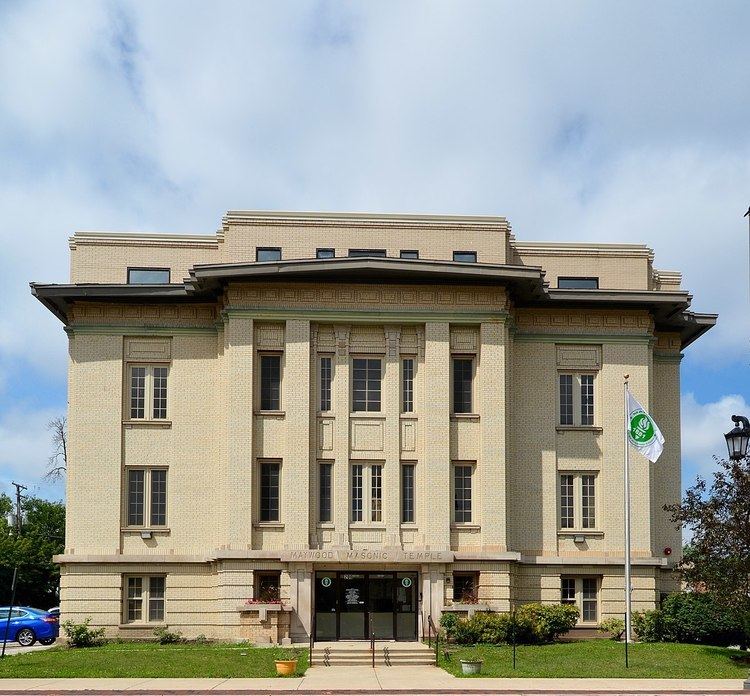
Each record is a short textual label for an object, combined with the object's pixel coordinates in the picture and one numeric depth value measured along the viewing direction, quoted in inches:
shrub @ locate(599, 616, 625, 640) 1566.2
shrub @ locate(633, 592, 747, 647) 1491.1
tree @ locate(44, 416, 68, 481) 2701.8
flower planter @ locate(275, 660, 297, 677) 1219.2
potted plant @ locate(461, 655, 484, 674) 1220.5
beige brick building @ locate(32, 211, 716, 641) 1577.3
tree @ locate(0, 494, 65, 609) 2603.3
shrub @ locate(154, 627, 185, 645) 1560.0
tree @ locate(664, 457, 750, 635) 1266.0
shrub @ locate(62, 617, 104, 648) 1550.2
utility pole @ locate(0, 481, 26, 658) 3020.2
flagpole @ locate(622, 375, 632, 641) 1362.0
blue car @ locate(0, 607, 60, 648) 1753.2
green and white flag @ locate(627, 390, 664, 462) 1433.3
